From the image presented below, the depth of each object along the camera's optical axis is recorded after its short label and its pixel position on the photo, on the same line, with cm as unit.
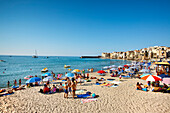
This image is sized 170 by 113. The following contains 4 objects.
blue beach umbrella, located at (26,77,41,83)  1139
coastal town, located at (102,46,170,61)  6088
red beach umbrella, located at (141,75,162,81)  947
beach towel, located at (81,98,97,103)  818
